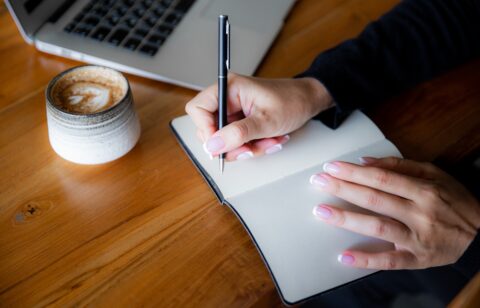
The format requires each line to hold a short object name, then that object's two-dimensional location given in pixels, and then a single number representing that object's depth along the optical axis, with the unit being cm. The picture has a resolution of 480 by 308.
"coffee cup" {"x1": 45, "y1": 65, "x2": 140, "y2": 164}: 56
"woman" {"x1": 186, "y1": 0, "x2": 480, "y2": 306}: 59
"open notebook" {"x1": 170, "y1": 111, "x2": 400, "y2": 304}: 54
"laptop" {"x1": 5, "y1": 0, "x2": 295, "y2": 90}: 75
